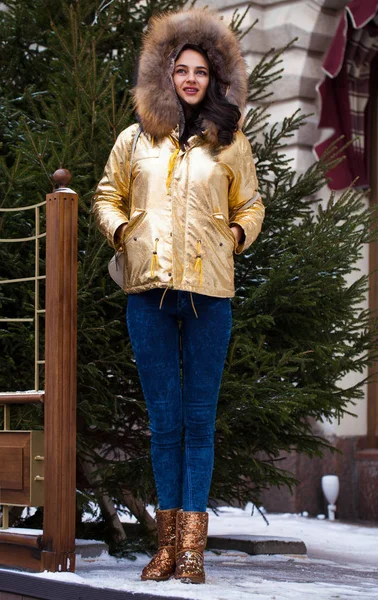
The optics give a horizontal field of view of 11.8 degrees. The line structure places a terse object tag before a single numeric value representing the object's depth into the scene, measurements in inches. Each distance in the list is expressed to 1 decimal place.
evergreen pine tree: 316.6
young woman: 240.4
